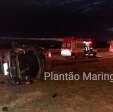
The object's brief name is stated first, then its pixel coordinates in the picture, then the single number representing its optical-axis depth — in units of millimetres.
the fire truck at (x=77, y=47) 23812
